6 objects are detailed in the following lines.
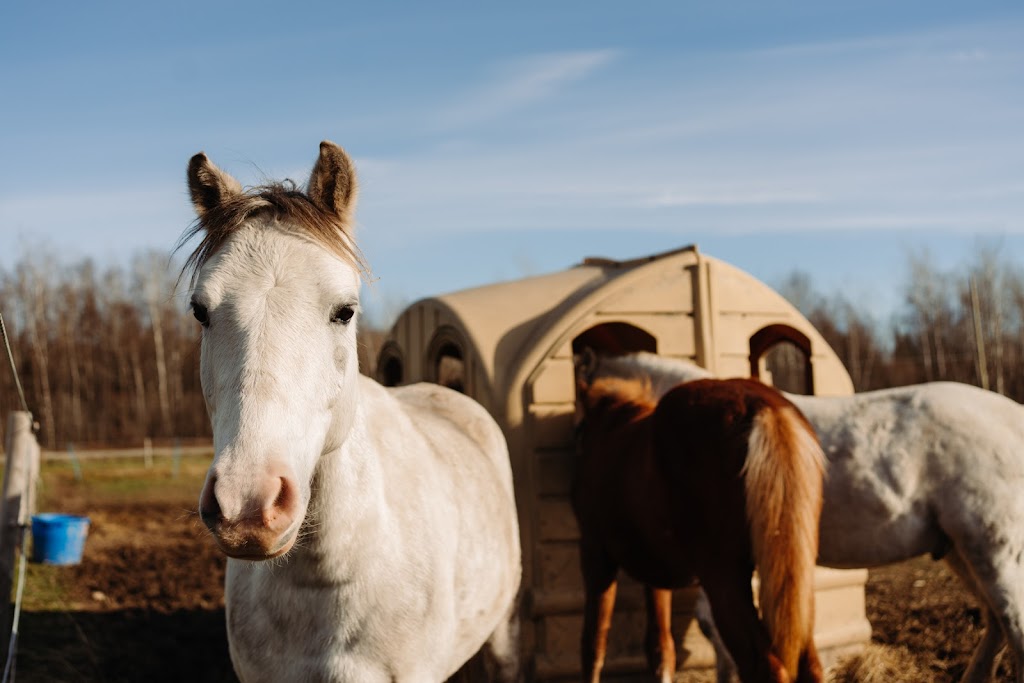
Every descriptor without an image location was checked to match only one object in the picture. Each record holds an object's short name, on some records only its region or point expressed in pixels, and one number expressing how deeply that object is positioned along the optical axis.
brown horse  3.43
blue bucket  8.16
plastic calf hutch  5.36
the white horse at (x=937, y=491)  4.48
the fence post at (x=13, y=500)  4.96
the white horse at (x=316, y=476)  1.81
